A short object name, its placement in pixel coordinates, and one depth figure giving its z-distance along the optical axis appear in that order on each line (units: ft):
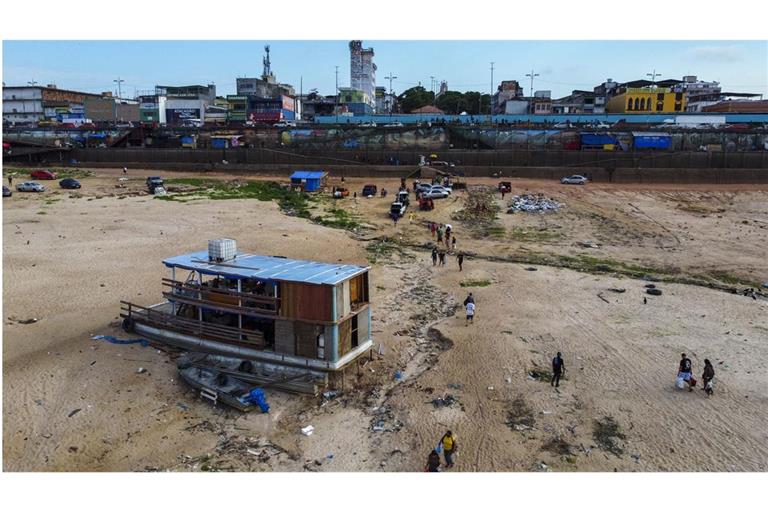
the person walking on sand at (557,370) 55.72
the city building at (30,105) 340.39
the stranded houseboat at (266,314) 55.93
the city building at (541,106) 329.40
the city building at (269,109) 306.76
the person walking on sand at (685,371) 53.83
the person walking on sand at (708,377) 53.06
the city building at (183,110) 330.79
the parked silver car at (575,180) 177.06
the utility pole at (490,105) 428.40
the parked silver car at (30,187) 159.33
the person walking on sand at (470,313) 72.49
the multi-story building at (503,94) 407.64
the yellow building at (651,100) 288.92
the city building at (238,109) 321.52
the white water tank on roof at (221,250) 63.87
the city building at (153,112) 325.83
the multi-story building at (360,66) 451.53
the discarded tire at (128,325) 66.25
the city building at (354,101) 366.43
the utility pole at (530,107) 330.54
